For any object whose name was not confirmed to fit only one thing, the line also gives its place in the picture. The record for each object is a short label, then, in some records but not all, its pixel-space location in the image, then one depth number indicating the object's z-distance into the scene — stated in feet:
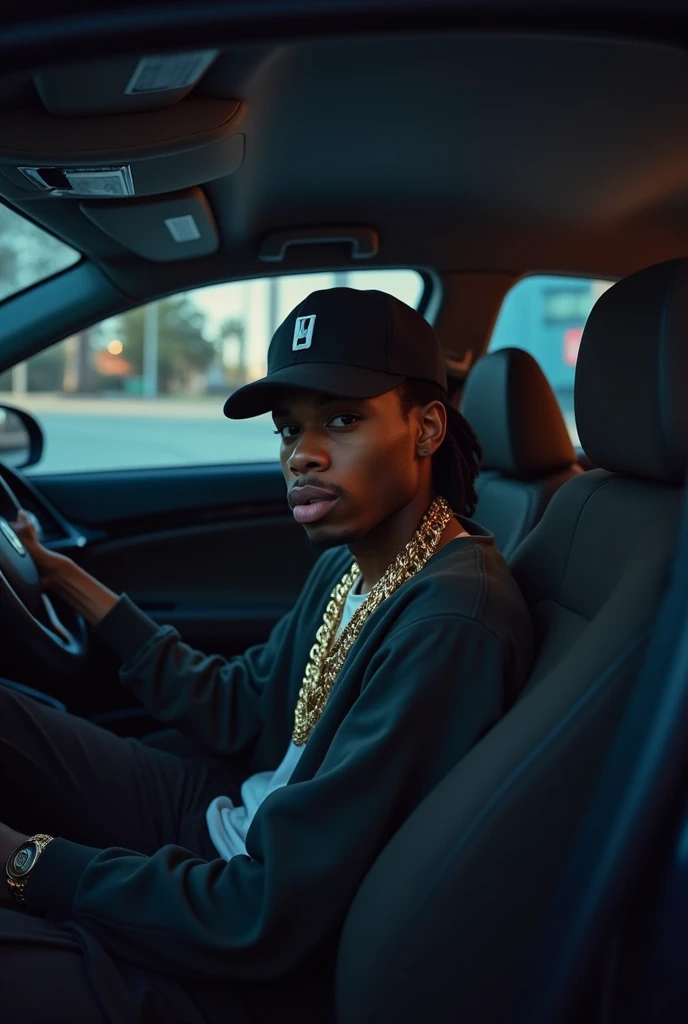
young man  3.79
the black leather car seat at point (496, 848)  3.34
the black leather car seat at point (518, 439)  7.98
